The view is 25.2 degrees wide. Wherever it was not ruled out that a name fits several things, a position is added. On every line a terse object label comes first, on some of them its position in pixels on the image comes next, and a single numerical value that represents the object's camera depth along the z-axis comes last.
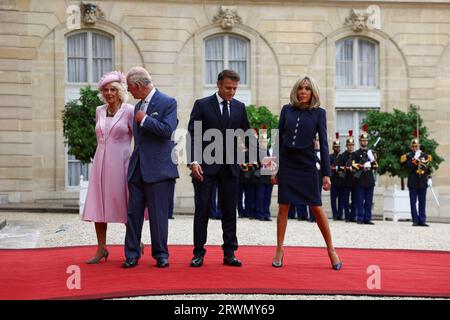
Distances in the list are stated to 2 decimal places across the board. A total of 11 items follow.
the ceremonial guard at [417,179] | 21.70
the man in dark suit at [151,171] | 10.44
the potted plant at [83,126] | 24.06
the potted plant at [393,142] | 24.31
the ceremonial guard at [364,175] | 22.11
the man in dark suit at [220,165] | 10.58
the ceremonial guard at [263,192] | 21.91
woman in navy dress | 10.62
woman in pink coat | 10.81
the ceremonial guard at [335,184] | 22.80
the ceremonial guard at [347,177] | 22.45
